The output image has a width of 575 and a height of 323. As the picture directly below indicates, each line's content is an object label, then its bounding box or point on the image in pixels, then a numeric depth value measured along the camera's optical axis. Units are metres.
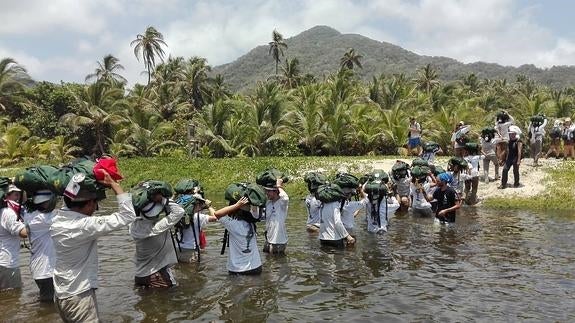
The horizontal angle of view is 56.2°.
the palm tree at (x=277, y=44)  83.19
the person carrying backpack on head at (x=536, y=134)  23.09
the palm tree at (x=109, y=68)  57.56
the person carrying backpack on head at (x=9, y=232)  8.94
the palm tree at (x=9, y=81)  47.16
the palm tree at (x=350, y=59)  82.81
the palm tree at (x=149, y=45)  66.31
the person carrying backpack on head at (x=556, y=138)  25.44
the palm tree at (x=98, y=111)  39.81
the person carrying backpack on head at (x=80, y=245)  5.89
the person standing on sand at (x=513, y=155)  19.84
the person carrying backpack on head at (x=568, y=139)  24.59
